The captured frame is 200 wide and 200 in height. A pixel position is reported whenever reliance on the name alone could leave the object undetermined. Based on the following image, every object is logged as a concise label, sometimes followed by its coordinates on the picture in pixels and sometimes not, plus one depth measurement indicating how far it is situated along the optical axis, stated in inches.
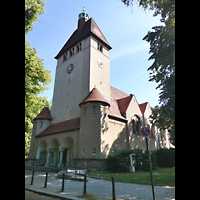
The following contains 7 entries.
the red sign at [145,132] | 254.3
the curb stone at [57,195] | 247.1
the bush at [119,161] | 666.2
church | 764.6
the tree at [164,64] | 418.9
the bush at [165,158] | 931.3
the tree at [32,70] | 457.7
